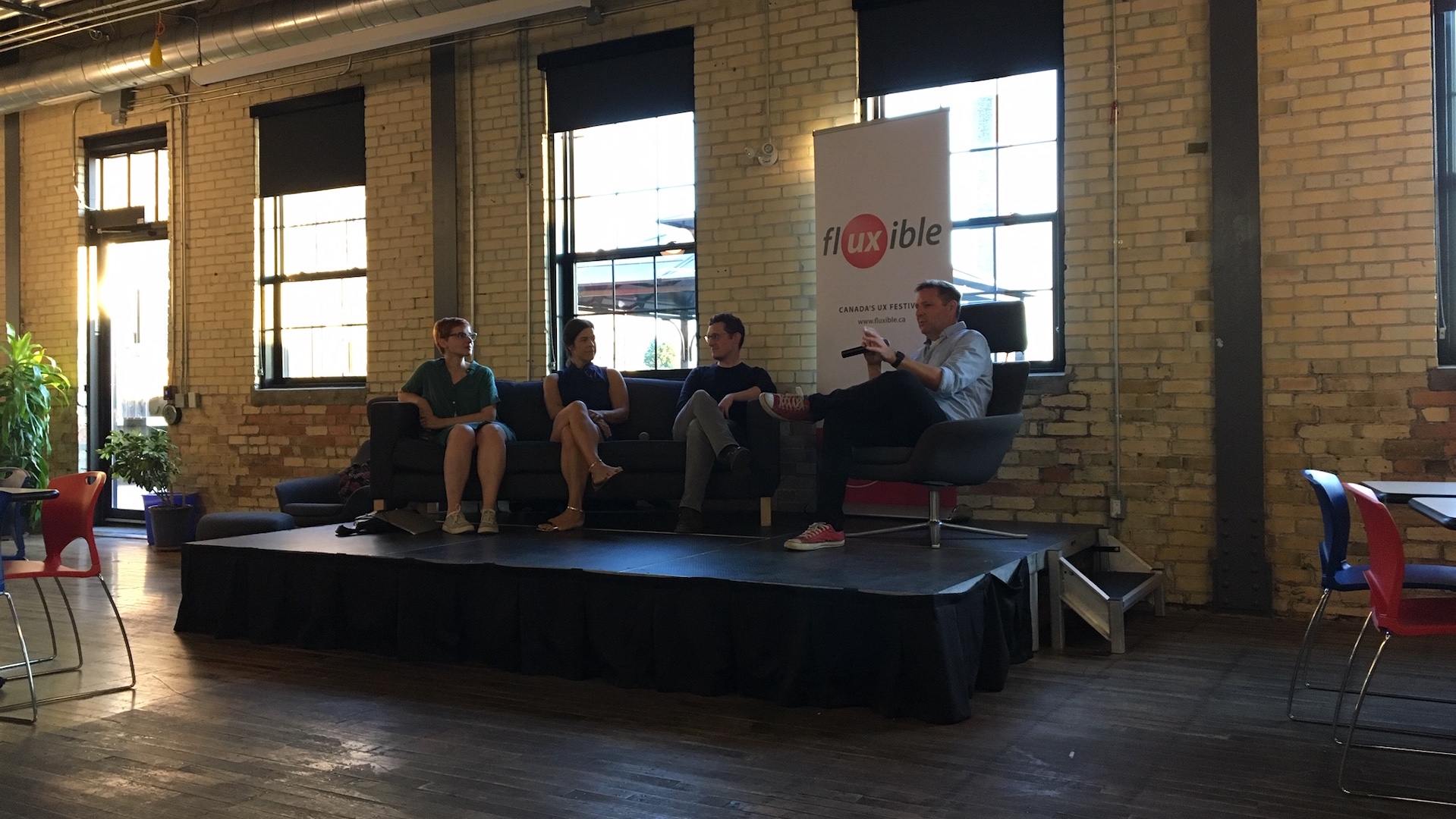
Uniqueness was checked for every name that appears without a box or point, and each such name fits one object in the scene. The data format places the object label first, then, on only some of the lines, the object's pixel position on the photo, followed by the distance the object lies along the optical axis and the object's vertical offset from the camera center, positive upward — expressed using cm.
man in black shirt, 518 -3
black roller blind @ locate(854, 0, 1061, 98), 558 +188
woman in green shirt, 539 +4
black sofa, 534 -31
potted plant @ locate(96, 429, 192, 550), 797 -47
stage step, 427 -80
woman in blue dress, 535 -3
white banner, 561 +92
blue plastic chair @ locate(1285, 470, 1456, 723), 312 -44
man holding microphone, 462 +0
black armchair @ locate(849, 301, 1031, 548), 455 -22
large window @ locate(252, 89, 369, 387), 789 +121
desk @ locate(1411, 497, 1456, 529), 236 -26
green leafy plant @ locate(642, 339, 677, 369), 679 +29
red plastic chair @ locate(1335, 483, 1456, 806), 270 -49
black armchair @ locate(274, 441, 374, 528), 654 -59
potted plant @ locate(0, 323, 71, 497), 859 +4
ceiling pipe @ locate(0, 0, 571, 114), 661 +241
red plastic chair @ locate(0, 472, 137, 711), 380 -37
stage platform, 349 -73
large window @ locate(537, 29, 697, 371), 670 +131
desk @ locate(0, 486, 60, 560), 348 -27
